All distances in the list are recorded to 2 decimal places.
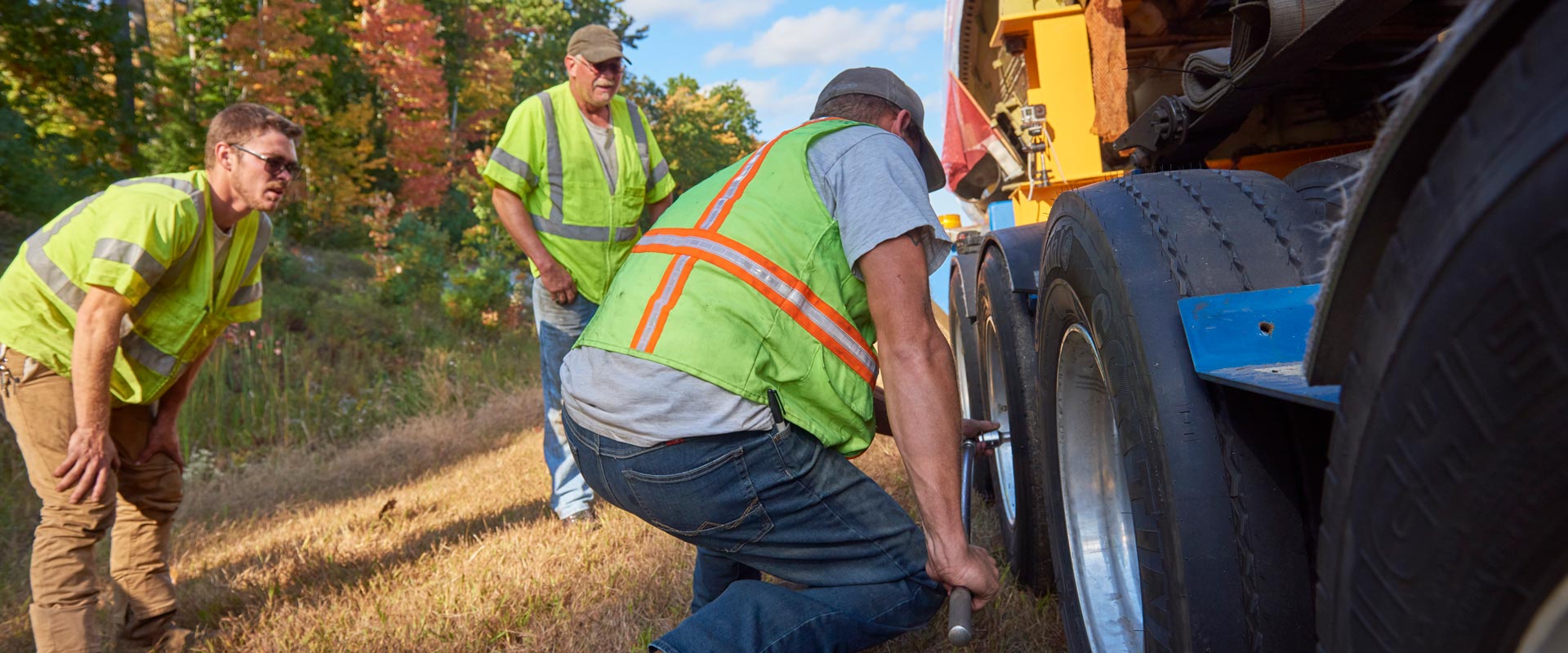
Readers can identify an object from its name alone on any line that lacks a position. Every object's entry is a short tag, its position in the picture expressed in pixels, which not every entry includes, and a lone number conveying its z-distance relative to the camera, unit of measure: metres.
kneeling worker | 1.96
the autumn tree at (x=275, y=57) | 13.31
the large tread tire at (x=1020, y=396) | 2.69
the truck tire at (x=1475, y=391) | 0.71
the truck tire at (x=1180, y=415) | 1.39
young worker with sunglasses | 2.87
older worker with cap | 4.34
